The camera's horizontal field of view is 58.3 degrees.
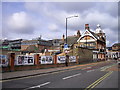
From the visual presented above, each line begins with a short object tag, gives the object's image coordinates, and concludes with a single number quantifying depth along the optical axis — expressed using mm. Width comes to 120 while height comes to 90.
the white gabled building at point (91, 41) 49185
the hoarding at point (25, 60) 14862
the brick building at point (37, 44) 52557
